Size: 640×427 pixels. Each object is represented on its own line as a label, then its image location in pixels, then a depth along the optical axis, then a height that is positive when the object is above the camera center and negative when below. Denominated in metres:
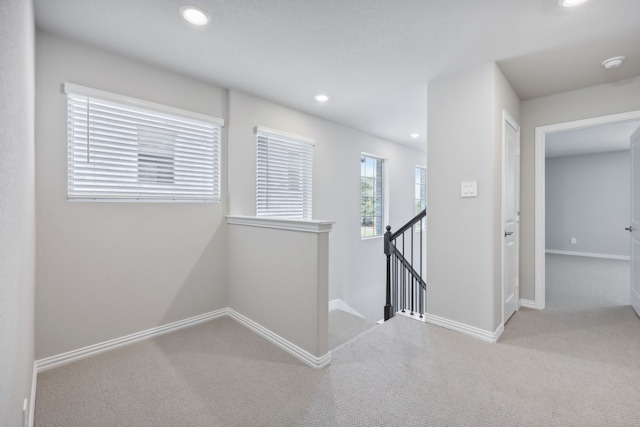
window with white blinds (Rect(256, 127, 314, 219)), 3.29 +0.46
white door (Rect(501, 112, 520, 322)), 2.69 +0.02
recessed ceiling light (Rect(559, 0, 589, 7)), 1.70 +1.23
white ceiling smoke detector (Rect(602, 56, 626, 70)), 2.33 +1.23
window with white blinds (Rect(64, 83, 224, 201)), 2.18 +0.53
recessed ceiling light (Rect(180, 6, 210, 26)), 1.79 +1.24
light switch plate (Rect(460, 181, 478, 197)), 2.49 +0.21
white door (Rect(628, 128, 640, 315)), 3.01 -0.10
